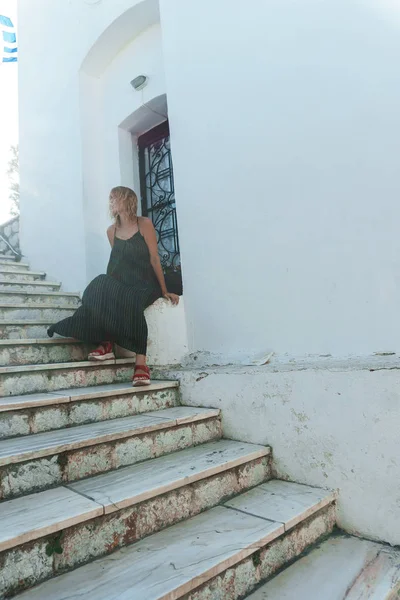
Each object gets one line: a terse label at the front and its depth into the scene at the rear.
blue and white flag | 6.23
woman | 2.65
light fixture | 4.35
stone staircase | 1.29
